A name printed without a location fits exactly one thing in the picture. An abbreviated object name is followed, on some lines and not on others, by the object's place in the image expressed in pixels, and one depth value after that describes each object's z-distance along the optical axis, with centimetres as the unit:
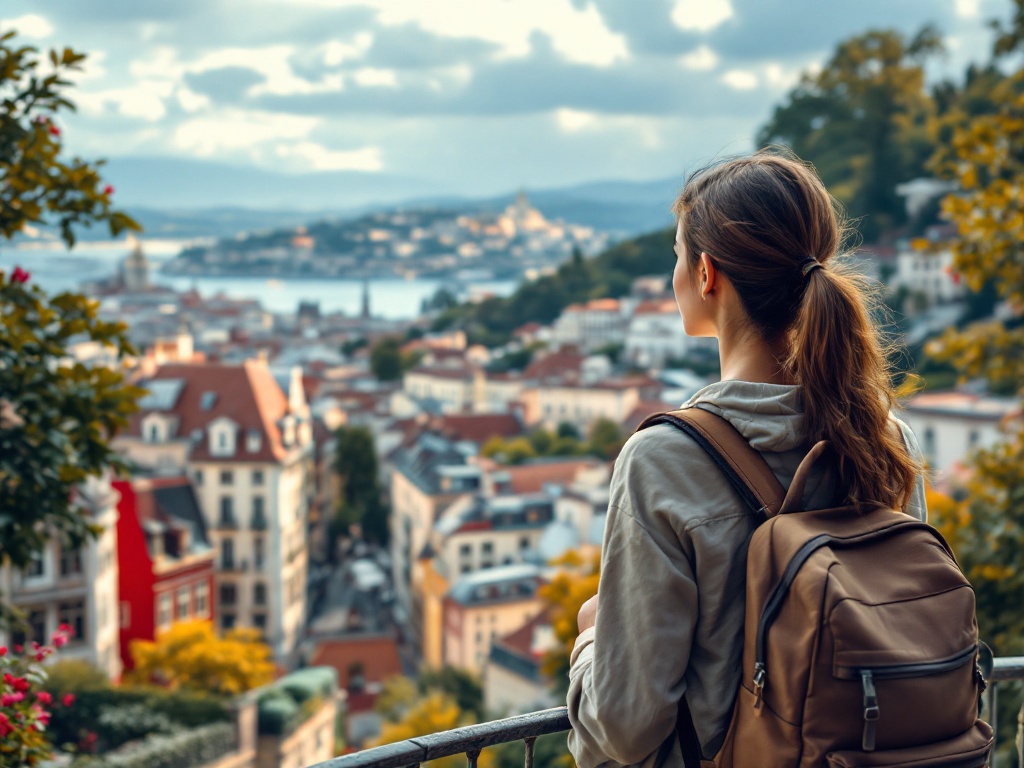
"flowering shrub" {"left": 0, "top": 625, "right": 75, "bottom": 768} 307
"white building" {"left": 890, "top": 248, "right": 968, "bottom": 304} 6469
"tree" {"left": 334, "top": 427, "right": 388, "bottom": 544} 5369
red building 2522
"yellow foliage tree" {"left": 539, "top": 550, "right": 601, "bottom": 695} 2144
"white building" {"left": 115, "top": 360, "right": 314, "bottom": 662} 3547
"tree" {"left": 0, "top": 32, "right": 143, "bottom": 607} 395
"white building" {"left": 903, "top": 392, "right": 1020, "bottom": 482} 4372
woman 159
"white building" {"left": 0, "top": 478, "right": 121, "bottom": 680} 1992
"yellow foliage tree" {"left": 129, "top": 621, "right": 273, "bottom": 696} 2058
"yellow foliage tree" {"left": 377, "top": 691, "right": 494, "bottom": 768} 2480
